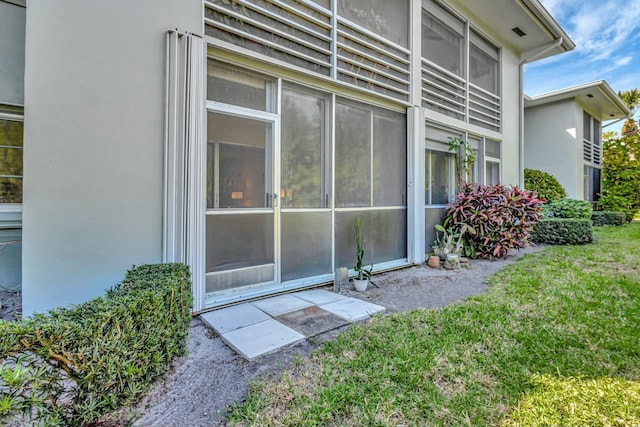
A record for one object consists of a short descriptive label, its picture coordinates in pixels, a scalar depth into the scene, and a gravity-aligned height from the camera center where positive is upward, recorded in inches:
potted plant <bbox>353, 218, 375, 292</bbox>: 169.9 -33.2
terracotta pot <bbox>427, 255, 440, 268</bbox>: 226.4 -32.8
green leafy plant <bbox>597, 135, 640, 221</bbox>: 529.3 +70.8
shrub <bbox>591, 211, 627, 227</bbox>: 486.0 -2.0
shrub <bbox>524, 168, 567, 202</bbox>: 423.8 +43.0
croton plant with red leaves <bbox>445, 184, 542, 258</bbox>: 247.1 -0.5
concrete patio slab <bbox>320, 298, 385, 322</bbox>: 130.5 -41.1
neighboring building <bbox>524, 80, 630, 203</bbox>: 465.1 +133.5
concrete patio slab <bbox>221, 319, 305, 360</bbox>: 101.2 -42.3
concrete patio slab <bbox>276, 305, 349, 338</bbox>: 117.3 -41.8
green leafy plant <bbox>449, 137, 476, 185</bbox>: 270.5 +52.1
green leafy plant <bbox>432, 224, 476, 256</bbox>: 237.6 -20.0
